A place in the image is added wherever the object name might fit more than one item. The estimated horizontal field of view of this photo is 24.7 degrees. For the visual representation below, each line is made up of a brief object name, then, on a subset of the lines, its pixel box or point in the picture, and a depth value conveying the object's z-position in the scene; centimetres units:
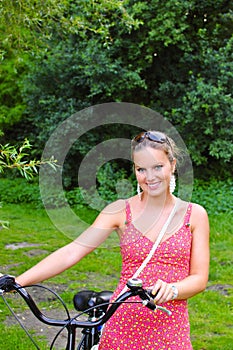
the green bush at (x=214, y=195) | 913
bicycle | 157
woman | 193
